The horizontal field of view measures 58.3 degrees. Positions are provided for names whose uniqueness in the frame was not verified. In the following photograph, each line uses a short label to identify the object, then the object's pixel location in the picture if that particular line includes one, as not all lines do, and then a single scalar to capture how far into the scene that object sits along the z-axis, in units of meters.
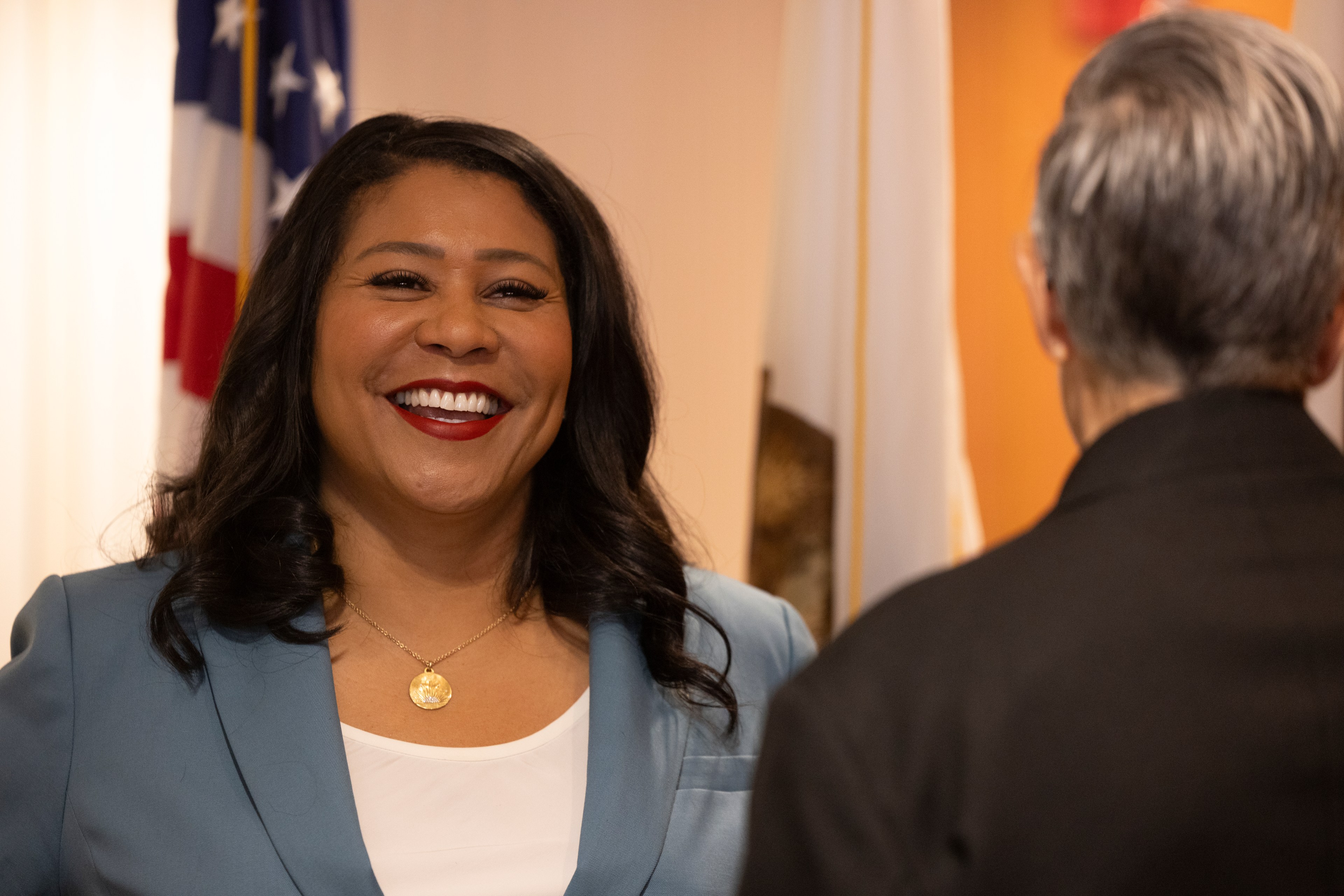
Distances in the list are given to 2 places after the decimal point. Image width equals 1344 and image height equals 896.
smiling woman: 1.52
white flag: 2.57
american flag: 2.94
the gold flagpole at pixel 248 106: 2.96
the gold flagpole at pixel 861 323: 2.59
